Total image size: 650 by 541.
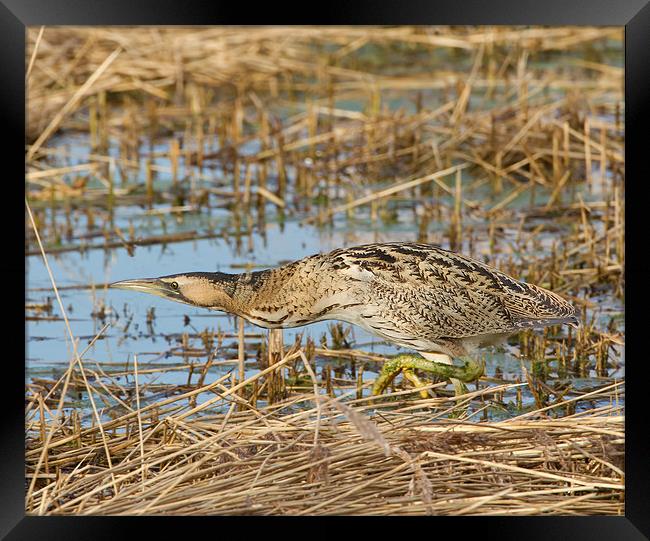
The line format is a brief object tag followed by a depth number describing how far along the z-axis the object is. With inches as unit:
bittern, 415.8
